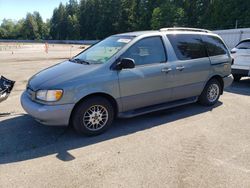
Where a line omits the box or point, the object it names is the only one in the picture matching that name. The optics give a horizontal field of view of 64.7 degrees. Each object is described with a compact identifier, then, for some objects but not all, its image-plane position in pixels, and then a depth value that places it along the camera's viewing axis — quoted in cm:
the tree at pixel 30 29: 9096
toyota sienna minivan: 322
